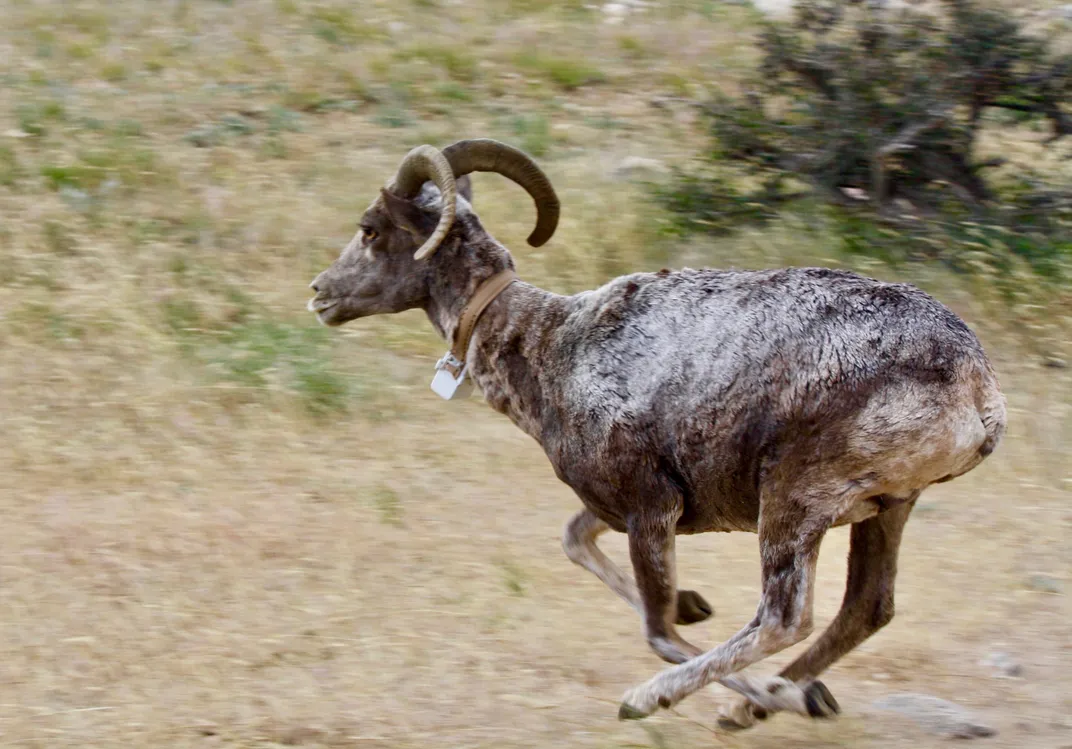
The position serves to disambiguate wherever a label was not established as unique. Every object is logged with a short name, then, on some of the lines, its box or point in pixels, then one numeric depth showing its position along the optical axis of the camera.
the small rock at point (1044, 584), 15.96
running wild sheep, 10.65
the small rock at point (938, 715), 12.00
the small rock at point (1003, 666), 13.84
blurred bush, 22.84
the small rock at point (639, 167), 25.69
